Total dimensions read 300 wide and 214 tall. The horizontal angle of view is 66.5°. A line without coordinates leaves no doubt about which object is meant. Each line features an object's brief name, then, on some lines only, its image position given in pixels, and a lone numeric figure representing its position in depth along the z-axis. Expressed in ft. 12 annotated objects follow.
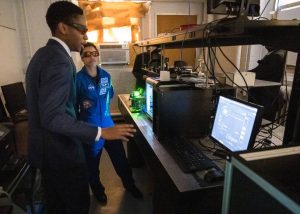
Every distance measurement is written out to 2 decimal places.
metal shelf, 2.84
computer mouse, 3.44
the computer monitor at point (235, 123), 3.55
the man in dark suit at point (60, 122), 3.65
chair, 9.32
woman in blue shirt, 6.44
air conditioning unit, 13.80
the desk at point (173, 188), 3.35
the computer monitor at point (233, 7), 3.03
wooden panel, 15.20
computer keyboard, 3.85
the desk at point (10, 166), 5.65
